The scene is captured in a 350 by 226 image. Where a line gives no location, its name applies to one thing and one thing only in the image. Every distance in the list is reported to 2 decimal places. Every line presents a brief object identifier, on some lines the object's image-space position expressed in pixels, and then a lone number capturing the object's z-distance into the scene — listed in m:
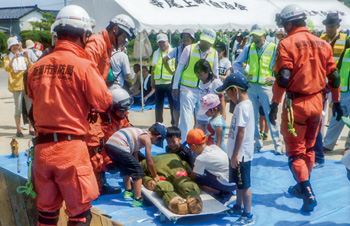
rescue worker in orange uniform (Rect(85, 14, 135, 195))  4.37
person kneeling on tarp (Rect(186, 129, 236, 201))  4.59
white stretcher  4.15
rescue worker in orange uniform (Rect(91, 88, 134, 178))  4.85
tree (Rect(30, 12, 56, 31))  44.16
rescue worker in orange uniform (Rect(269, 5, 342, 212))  4.35
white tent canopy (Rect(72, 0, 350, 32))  9.38
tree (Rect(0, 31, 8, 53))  34.16
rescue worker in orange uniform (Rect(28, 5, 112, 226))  2.96
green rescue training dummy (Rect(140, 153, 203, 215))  4.20
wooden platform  3.74
